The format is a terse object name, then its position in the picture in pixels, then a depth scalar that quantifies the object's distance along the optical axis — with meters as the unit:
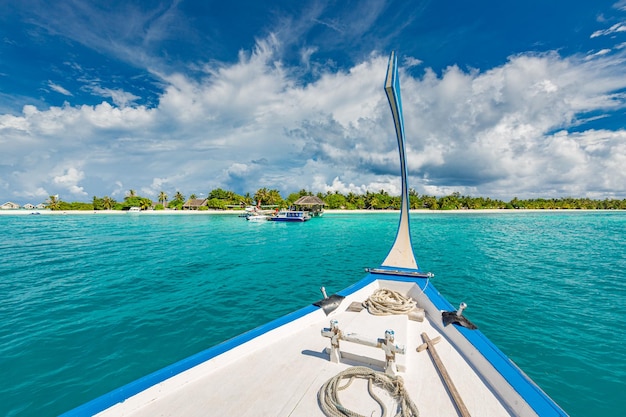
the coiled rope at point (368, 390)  2.89
